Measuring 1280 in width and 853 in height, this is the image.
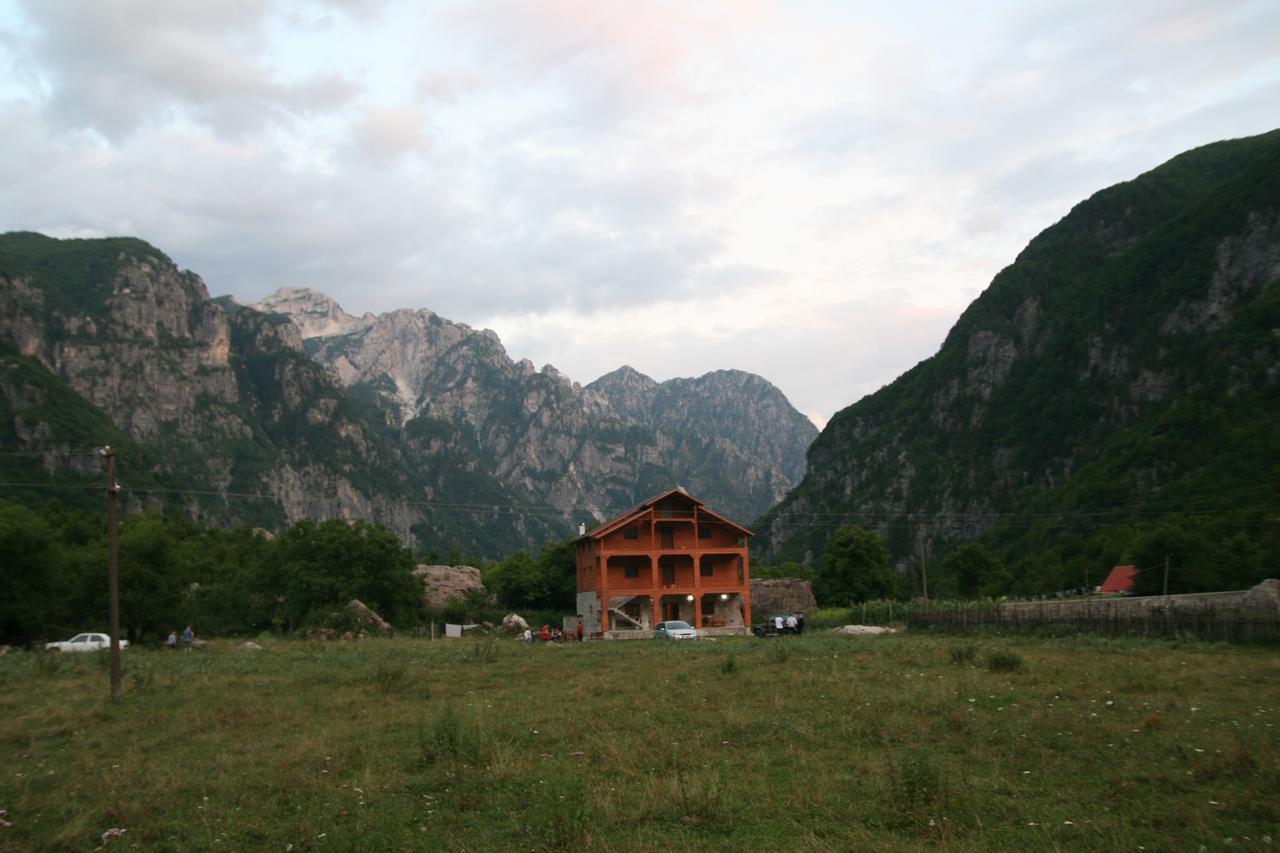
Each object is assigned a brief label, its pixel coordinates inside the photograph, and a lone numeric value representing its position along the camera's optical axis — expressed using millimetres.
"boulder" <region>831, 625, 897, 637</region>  46547
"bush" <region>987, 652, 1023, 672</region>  23703
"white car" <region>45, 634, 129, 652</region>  42853
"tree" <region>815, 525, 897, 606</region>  89038
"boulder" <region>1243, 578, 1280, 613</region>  28094
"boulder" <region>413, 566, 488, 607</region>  73062
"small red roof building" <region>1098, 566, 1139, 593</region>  91431
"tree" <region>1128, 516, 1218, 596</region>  70750
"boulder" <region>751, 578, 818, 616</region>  79750
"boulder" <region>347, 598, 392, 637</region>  57222
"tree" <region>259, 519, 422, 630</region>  62062
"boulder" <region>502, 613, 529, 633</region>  63125
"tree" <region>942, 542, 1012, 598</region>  103812
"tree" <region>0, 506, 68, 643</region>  49469
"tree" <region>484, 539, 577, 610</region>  76438
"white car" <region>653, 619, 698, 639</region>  50531
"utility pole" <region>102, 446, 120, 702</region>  23875
